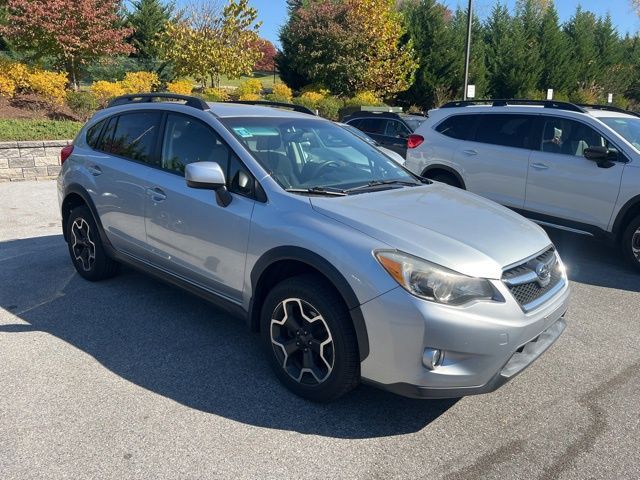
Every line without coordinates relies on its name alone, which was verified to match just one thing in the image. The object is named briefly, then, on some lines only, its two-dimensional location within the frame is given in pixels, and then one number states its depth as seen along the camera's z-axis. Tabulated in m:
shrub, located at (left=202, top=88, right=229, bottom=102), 18.66
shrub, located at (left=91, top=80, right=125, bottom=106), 15.48
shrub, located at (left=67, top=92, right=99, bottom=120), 14.61
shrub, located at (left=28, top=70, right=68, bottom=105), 14.75
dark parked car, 12.31
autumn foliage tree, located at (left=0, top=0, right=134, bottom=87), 14.78
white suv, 6.14
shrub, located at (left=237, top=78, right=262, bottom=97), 21.28
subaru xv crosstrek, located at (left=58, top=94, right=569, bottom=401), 2.83
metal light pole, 18.24
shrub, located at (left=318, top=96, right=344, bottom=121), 20.50
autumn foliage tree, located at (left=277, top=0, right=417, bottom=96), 23.23
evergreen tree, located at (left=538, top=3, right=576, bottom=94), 32.12
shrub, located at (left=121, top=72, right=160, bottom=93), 17.68
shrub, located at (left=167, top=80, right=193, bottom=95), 18.95
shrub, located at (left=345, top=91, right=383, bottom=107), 22.23
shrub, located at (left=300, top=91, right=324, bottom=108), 20.64
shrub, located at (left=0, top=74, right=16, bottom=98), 14.43
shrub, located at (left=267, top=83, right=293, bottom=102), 21.98
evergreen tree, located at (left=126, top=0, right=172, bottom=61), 26.82
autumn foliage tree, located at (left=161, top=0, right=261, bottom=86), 20.30
